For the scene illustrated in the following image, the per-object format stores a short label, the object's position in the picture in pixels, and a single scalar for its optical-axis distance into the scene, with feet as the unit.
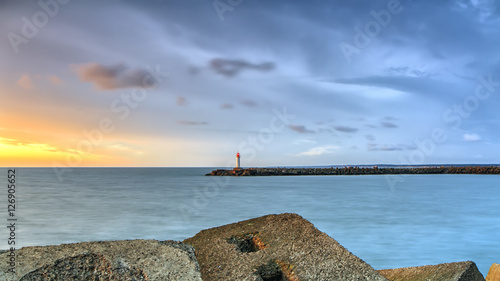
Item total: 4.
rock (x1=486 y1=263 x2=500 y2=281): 15.20
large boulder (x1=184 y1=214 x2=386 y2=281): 11.30
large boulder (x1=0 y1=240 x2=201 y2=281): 9.39
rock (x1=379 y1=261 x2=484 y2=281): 12.69
